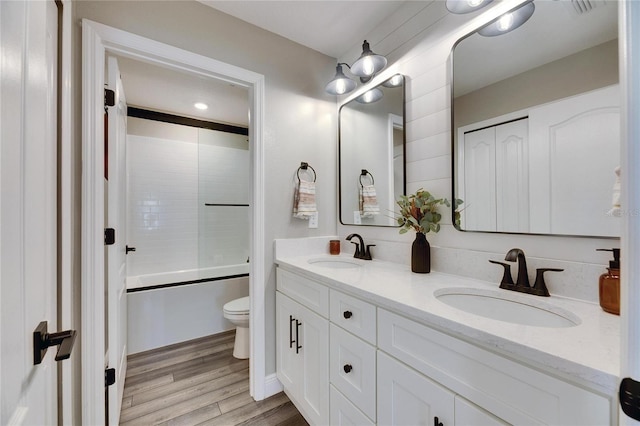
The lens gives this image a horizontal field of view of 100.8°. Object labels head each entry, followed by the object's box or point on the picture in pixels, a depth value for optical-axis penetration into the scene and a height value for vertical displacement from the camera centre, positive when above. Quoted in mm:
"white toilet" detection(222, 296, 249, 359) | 2201 -940
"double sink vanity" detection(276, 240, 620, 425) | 600 -417
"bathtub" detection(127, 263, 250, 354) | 2354 -892
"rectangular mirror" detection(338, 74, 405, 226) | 1694 +413
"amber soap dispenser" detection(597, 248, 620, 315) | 815 -234
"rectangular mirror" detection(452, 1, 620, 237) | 920 +361
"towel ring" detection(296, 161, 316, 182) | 1946 +350
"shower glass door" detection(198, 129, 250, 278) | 3273 +170
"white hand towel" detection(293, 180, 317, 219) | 1882 +90
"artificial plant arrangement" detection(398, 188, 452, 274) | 1377 -53
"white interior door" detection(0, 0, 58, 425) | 465 +10
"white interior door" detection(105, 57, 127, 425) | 1381 -178
